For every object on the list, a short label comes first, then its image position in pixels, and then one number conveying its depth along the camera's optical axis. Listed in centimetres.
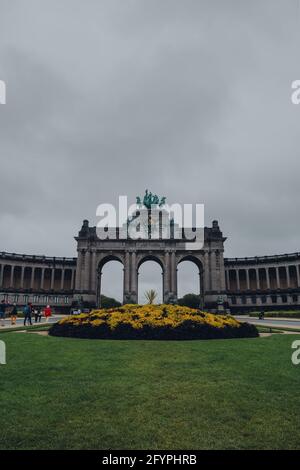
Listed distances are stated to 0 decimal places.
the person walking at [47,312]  3477
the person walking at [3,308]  3012
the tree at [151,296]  7680
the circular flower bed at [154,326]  1886
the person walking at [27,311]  2950
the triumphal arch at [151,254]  7550
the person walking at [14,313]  3062
